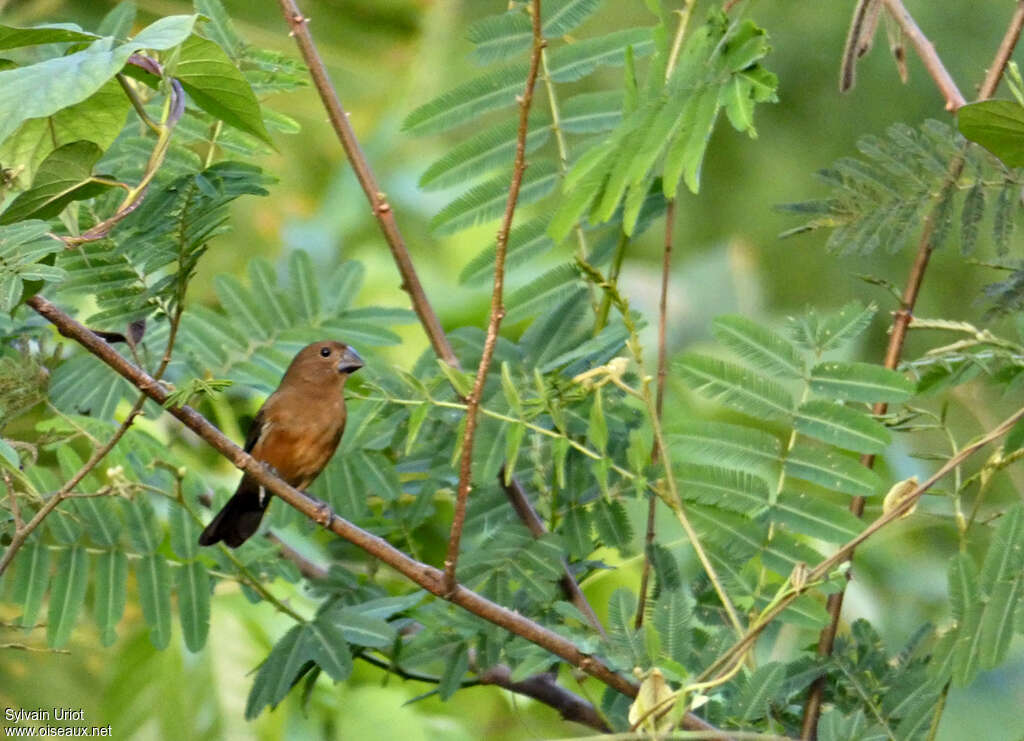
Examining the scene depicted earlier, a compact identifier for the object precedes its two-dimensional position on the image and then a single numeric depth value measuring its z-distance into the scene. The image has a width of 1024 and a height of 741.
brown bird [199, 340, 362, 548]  5.30
